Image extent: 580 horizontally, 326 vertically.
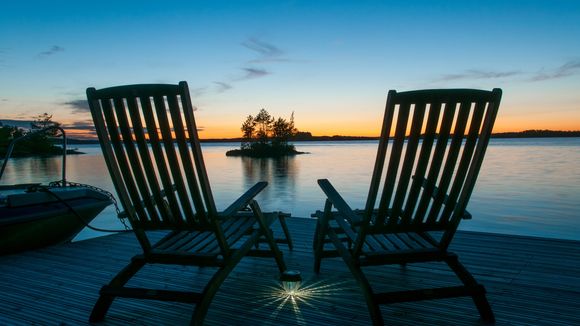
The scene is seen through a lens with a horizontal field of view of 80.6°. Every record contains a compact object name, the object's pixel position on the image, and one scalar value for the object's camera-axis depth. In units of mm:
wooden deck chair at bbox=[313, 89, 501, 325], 1684
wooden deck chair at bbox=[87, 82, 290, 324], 1745
